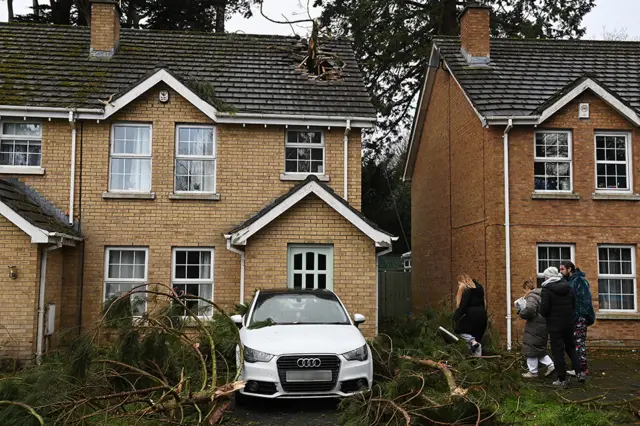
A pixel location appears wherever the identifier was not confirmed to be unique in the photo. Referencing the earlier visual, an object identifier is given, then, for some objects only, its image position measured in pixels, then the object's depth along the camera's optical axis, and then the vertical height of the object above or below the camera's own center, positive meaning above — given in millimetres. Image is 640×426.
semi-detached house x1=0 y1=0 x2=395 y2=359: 13453 +1739
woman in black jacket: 10391 -977
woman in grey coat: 10234 -1328
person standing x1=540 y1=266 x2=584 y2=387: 9617 -911
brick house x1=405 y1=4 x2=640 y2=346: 15188 +1791
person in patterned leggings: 10234 -946
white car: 8125 -1431
